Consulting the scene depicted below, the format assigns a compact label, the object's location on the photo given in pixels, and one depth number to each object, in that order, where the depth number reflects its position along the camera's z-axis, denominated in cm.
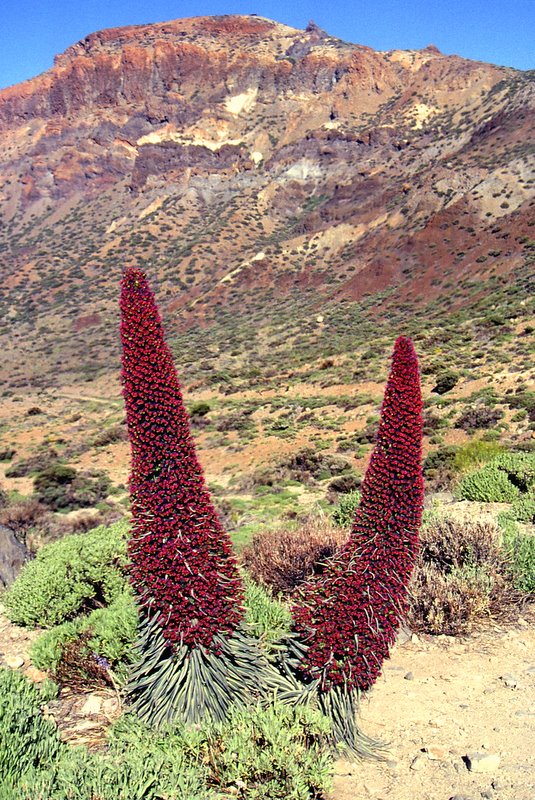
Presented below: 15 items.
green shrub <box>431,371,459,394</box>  2211
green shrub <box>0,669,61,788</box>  308
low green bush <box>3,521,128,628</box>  589
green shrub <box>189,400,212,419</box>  2754
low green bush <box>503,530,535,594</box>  584
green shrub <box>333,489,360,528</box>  769
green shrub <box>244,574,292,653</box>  462
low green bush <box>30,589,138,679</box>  460
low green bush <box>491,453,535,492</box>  897
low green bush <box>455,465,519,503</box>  891
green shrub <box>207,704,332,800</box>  326
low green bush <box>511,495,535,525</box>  763
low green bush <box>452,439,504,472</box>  1253
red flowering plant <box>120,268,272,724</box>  354
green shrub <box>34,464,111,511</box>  1839
